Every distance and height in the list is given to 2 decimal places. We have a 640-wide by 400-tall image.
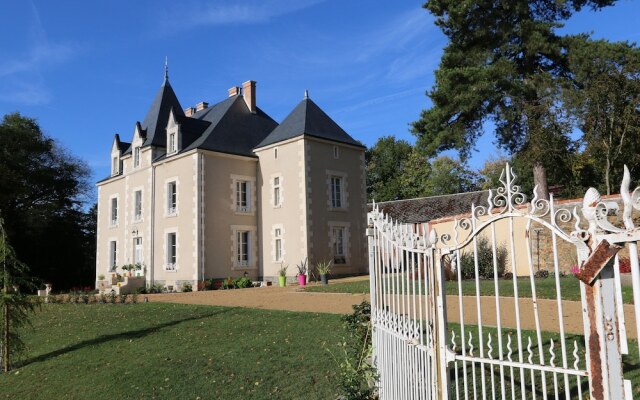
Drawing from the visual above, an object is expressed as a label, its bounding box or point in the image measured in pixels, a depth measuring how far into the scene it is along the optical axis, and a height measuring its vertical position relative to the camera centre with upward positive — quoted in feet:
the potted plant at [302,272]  64.64 -1.98
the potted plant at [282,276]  67.21 -2.37
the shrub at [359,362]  16.34 -3.66
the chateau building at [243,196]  70.74 +9.42
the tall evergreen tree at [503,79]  62.85 +21.66
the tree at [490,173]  134.51 +21.95
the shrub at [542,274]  50.42 -2.43
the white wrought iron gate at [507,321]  6.80 -1.20
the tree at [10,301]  29.91 -2.03
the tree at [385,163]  155.55 +28.44
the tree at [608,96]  58.75 +17.85
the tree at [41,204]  104.12 +13.84
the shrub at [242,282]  69.20 -3.18
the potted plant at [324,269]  61.41 -1.53
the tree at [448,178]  143.54 +21.38
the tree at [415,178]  148.66 +22.52
